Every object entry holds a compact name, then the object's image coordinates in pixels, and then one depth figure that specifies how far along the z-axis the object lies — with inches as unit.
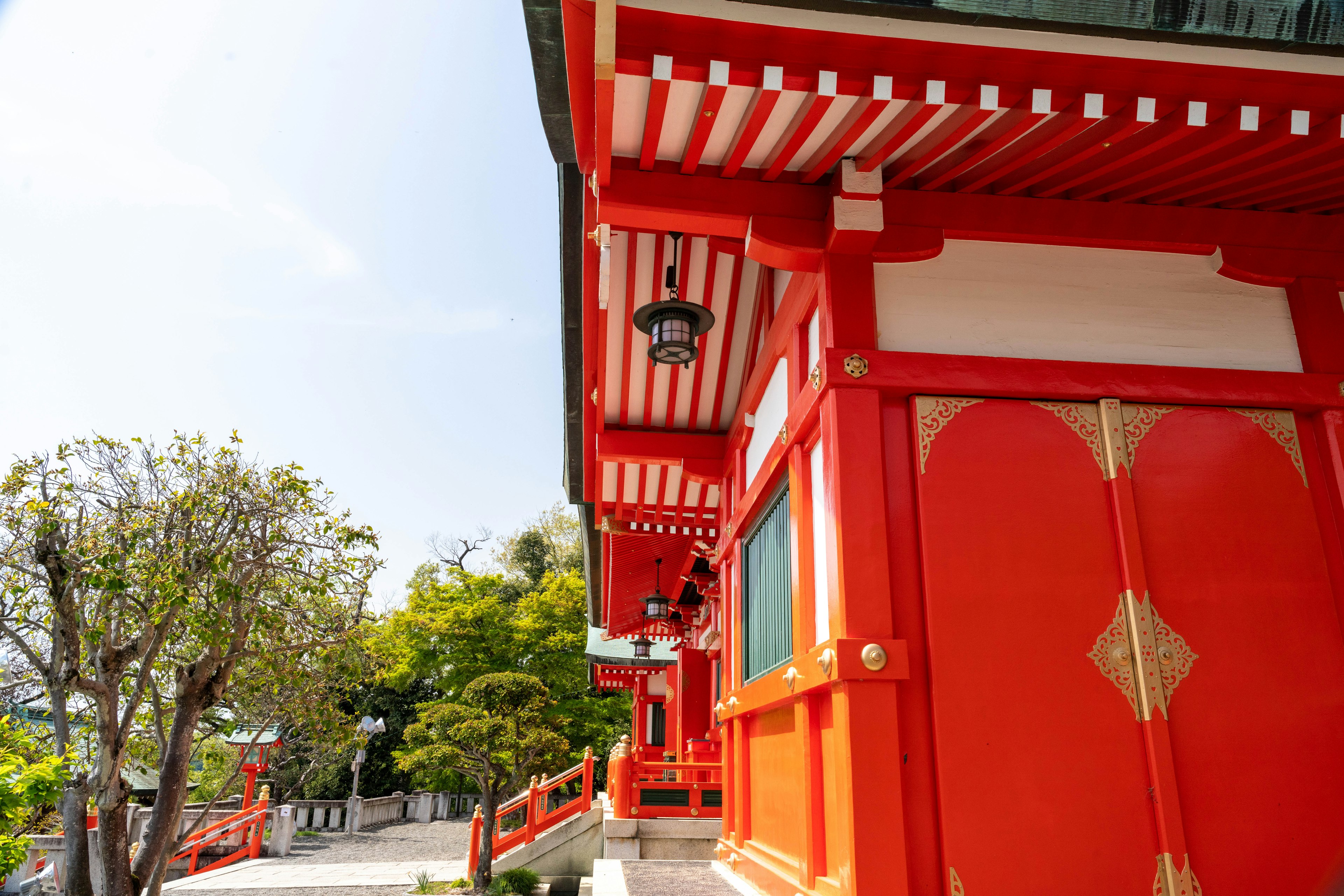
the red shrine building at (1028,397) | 106.3
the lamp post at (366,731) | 780.0
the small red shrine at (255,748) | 640.4
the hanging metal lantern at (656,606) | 447.8
